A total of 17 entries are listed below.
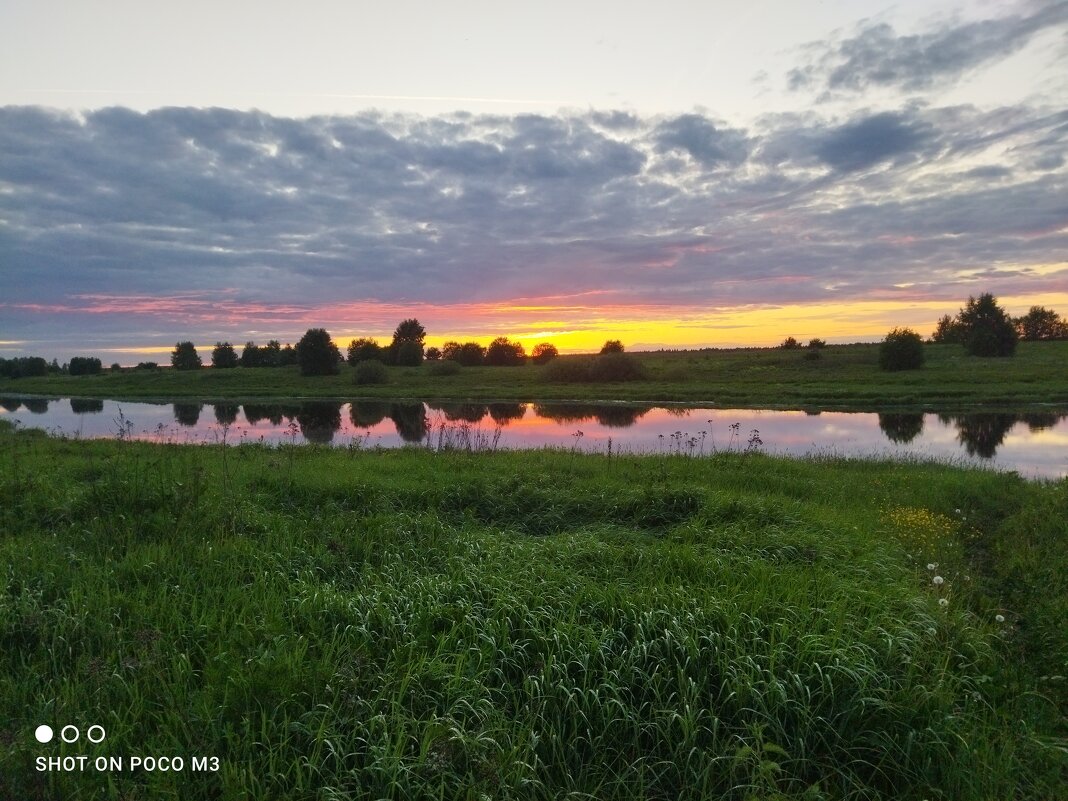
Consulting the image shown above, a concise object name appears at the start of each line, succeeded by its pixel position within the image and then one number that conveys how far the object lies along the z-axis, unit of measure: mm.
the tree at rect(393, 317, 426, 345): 103938
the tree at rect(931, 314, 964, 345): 87781
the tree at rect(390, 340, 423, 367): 93688
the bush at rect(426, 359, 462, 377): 79562
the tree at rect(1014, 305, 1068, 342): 100000
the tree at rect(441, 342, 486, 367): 101125
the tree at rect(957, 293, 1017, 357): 70938
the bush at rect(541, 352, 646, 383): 70312
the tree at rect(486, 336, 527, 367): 102312
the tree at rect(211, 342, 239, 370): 99625
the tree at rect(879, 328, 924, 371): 61719
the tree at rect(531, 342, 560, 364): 104738
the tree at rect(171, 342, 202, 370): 100625
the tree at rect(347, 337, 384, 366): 94500
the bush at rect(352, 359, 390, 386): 69812
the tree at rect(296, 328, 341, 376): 79312
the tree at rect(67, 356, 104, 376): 101250
